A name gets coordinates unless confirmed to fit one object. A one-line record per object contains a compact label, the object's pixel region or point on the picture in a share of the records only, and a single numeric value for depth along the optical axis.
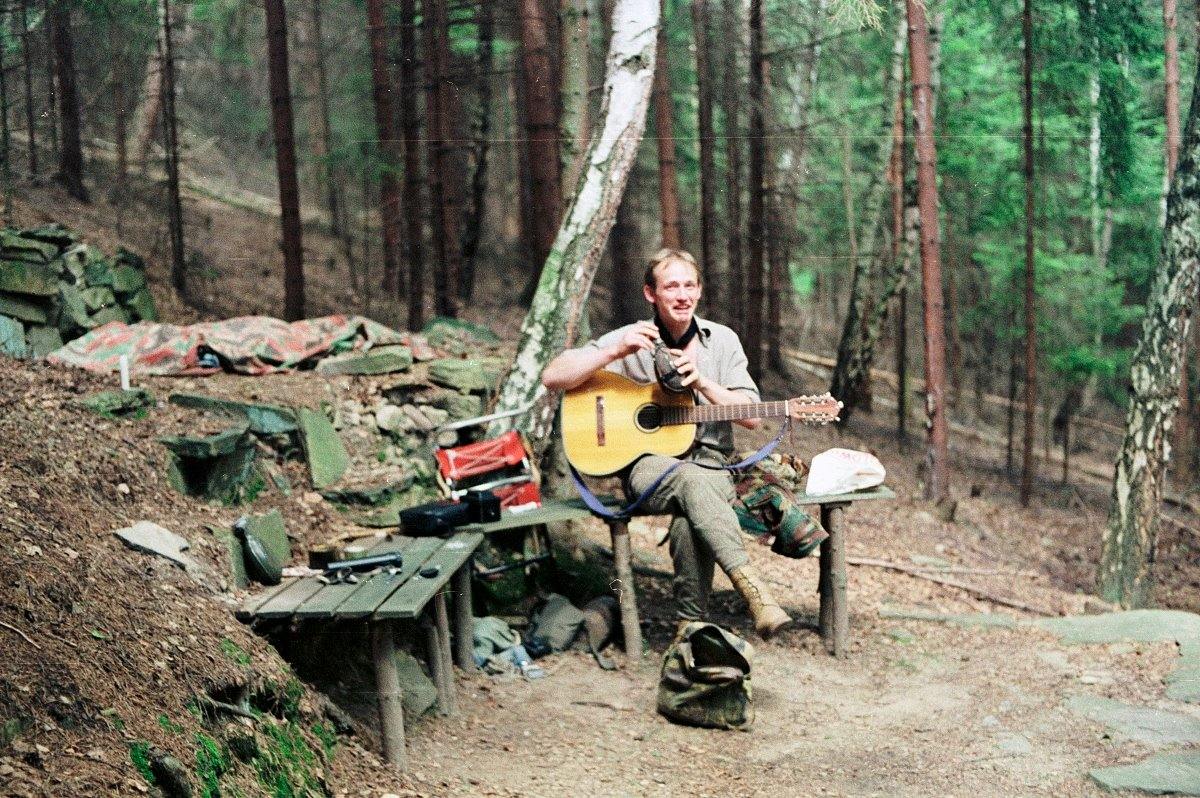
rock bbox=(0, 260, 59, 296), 8.05
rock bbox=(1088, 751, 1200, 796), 4.30
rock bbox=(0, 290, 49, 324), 7.96
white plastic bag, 6.26
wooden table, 4.41
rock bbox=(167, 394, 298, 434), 6.44
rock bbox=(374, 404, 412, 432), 7.46
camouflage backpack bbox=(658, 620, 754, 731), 5.05
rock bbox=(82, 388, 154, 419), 5.86
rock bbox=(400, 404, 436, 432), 7.61
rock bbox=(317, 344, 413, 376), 7.82
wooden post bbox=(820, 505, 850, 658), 6.31
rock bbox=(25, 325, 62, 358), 7.82
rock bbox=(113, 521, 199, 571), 4.56
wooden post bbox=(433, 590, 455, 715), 5.15
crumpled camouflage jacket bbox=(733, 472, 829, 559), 5.95
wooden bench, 6.02
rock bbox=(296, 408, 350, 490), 6.70
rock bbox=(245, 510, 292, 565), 5.18
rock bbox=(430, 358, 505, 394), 8.00
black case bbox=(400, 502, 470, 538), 5.81
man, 5.48
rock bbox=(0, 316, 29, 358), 7.07
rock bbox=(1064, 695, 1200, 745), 4.91
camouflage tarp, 7.51
